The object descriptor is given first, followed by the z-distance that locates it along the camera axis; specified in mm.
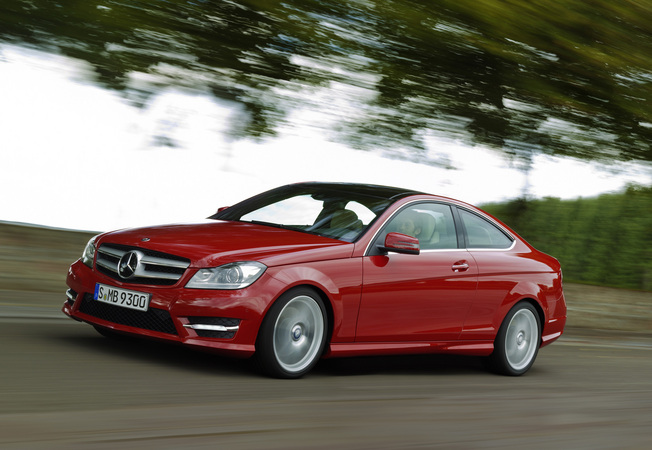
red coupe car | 5758
